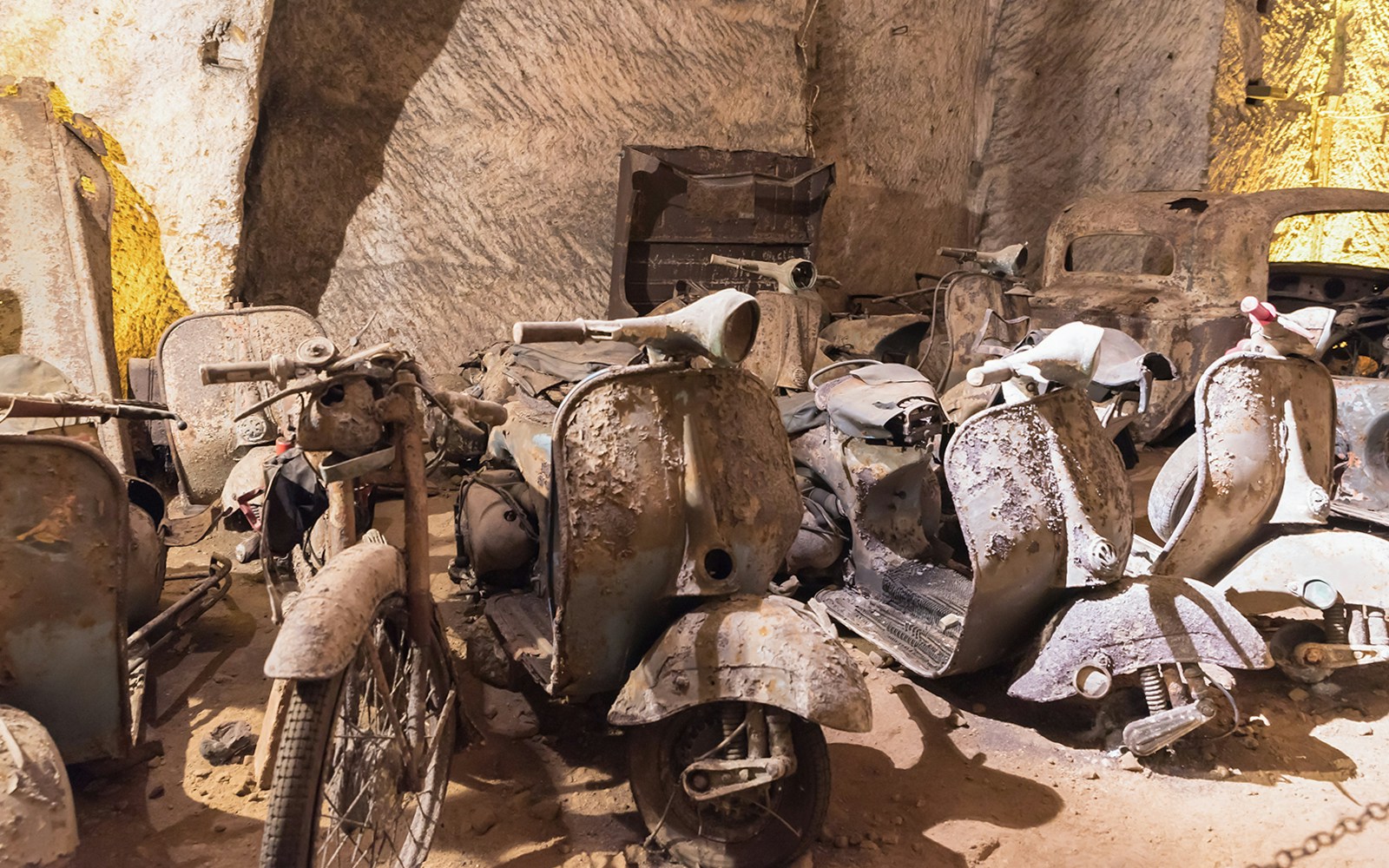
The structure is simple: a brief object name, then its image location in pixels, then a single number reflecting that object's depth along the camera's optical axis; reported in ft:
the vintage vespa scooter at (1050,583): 7.48
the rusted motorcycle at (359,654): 4.88
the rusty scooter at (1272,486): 9.05
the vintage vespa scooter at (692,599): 6.01
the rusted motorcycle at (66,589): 6.51
